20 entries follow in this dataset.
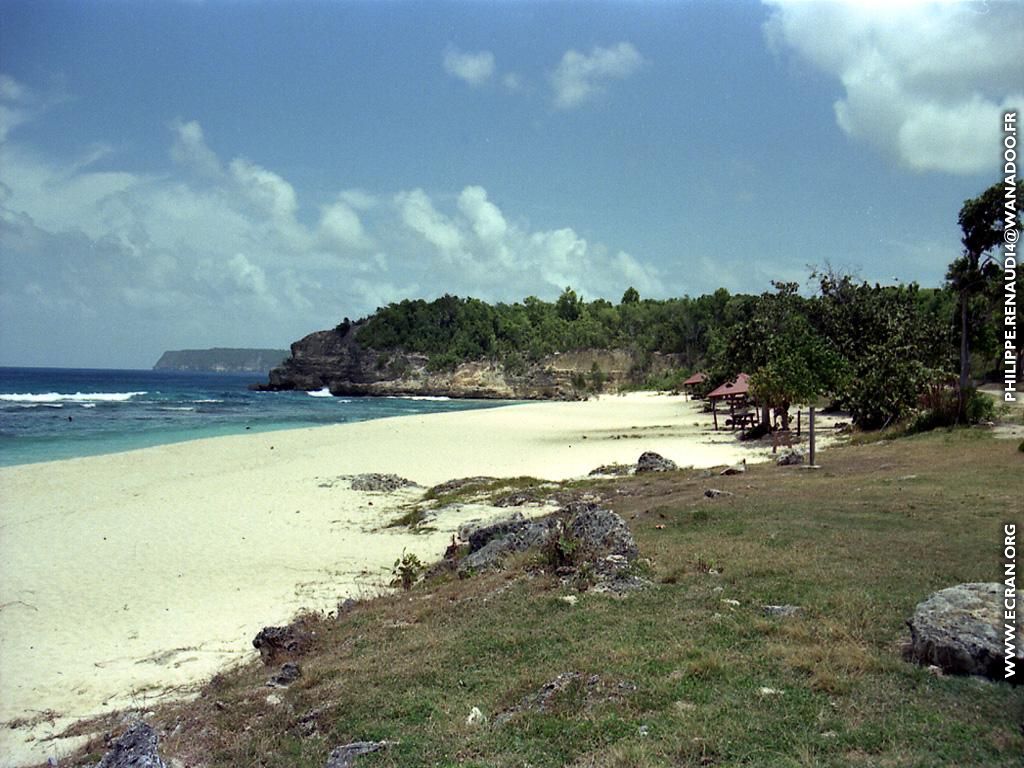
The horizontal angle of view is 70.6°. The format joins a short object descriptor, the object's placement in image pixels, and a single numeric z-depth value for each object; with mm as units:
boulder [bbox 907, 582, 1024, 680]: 5473
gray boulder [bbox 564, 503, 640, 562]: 9719
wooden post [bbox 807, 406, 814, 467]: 19422
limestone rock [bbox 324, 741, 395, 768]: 5176
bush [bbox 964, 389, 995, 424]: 23094
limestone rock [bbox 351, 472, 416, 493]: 22844
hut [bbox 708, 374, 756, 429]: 37844
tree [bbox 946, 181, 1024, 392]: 24641
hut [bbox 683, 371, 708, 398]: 54475
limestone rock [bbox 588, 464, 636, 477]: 23819
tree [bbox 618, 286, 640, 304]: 155162
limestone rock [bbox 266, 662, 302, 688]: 7259
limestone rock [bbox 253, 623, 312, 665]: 8453
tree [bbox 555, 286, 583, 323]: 147125
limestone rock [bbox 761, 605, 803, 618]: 7078
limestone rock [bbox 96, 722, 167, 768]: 5004
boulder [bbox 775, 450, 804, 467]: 20638
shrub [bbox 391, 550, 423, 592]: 11516
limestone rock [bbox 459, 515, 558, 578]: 11266
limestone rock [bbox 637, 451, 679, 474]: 22969
